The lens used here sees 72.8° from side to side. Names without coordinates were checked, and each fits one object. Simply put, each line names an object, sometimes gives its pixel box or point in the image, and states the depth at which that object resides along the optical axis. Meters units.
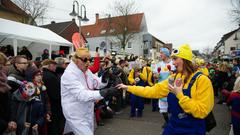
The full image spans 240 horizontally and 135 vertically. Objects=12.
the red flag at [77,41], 4.43
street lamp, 9.98
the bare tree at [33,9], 26.82
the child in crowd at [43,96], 2.93
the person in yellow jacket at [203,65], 7.47
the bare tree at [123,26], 25.27
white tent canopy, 7.40
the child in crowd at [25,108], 2.58
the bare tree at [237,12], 17.73
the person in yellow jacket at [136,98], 5.78
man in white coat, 2.23
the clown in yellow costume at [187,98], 1.90
